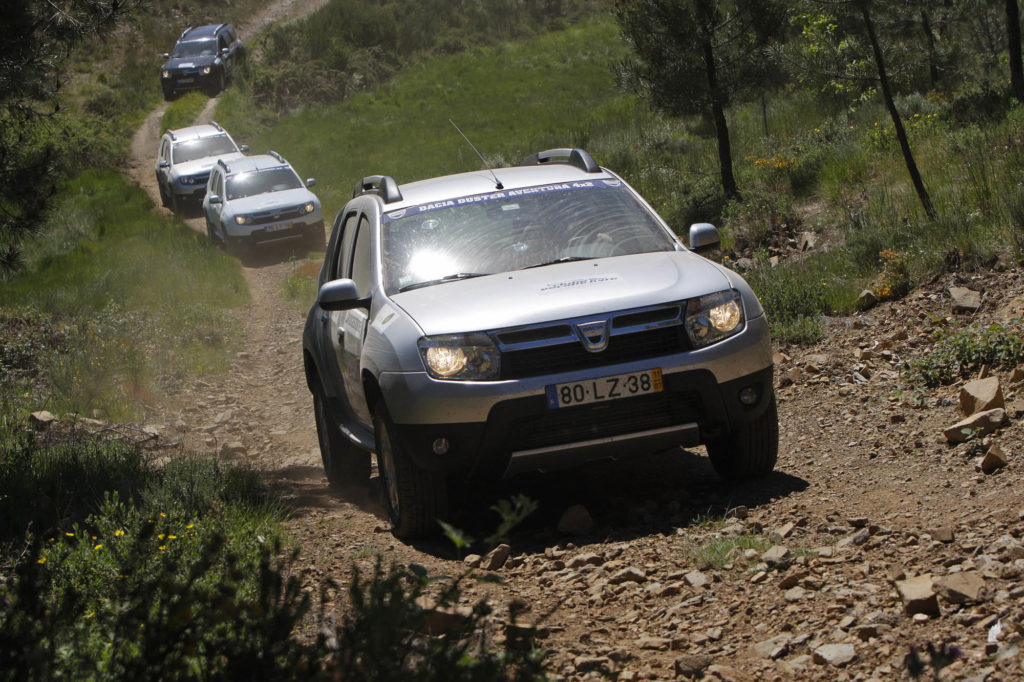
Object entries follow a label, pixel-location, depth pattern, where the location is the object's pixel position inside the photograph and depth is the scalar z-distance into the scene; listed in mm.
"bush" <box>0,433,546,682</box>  5937
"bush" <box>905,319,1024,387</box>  14227
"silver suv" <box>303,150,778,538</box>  10789
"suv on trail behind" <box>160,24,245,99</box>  91625
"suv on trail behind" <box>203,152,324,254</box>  42031
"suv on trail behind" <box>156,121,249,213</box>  55344
